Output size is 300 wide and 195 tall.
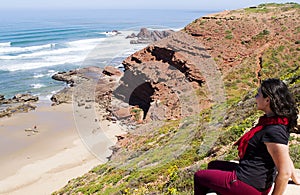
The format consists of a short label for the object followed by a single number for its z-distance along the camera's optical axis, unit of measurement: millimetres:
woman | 3316
